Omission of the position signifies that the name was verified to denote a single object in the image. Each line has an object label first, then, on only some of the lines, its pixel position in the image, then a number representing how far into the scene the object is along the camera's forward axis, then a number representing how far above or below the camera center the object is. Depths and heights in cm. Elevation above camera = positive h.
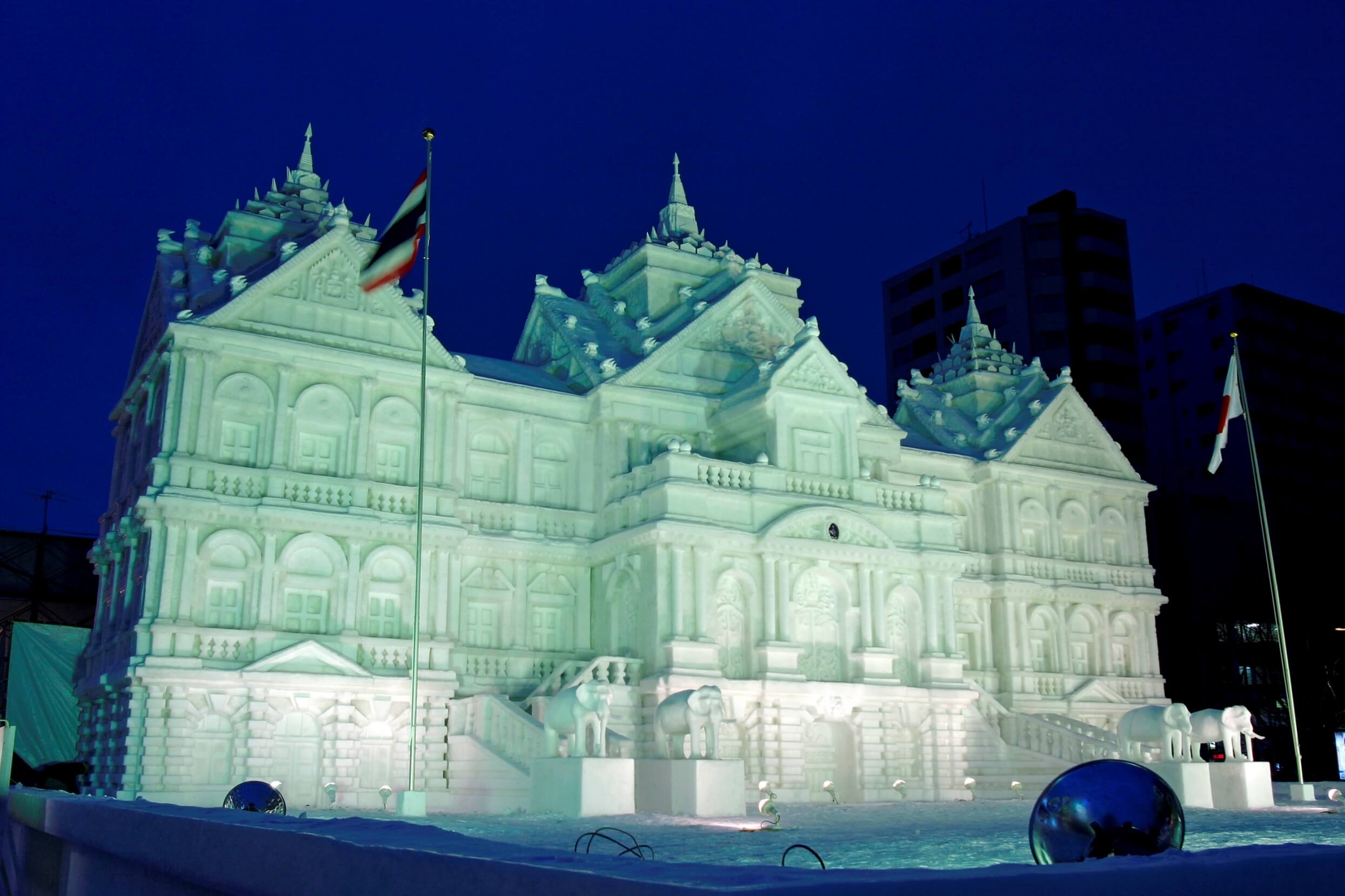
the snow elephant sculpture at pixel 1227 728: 3061 +51
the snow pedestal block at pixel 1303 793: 3212 -111
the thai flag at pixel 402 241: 2795 +1119
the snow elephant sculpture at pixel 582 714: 2686 +86
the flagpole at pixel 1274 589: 3159 +406
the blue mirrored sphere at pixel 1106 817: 775 -40
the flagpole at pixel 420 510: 2588 +522
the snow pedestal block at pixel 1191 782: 2992 -74
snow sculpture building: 3253 +596
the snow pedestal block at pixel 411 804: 2534 -93
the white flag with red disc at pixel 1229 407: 3419 +910
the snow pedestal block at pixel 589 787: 2614 -66
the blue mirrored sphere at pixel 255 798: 1599 -50
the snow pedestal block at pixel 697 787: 2653 -70
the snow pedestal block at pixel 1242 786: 2980 -84
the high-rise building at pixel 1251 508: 6694 +1359
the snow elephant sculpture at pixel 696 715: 2770 +84
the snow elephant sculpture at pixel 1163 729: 3086 +51
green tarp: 4253 +227
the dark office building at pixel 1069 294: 8581 +3101
